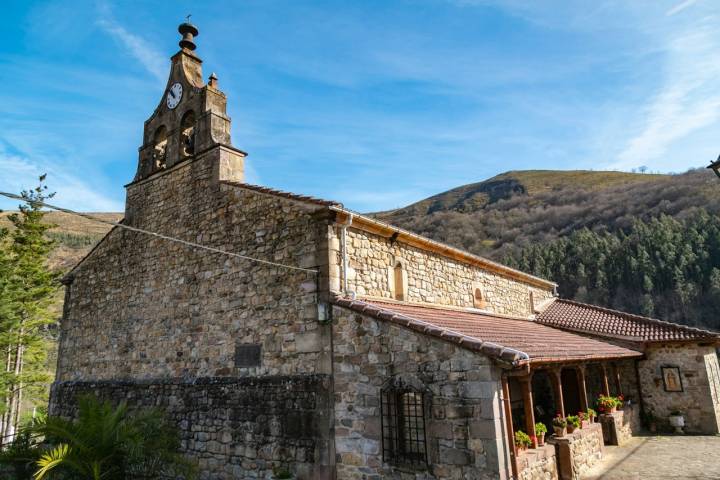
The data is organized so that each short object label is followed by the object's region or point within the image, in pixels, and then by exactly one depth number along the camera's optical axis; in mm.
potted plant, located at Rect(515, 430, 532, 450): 8062
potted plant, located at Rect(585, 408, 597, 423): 11320
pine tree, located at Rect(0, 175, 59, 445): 19516
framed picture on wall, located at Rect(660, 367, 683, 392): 15094
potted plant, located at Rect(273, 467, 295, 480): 8312
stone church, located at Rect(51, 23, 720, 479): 7395
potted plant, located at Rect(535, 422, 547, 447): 8969
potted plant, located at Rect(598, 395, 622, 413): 12883
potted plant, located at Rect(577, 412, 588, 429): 10573
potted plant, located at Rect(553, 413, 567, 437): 9445
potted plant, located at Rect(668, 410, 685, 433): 14547
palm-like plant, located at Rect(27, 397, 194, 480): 8516
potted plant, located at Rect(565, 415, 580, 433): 9984
